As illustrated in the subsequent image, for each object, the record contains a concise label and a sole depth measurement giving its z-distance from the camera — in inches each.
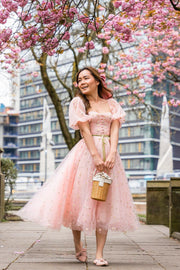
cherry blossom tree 236.2
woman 179.5
